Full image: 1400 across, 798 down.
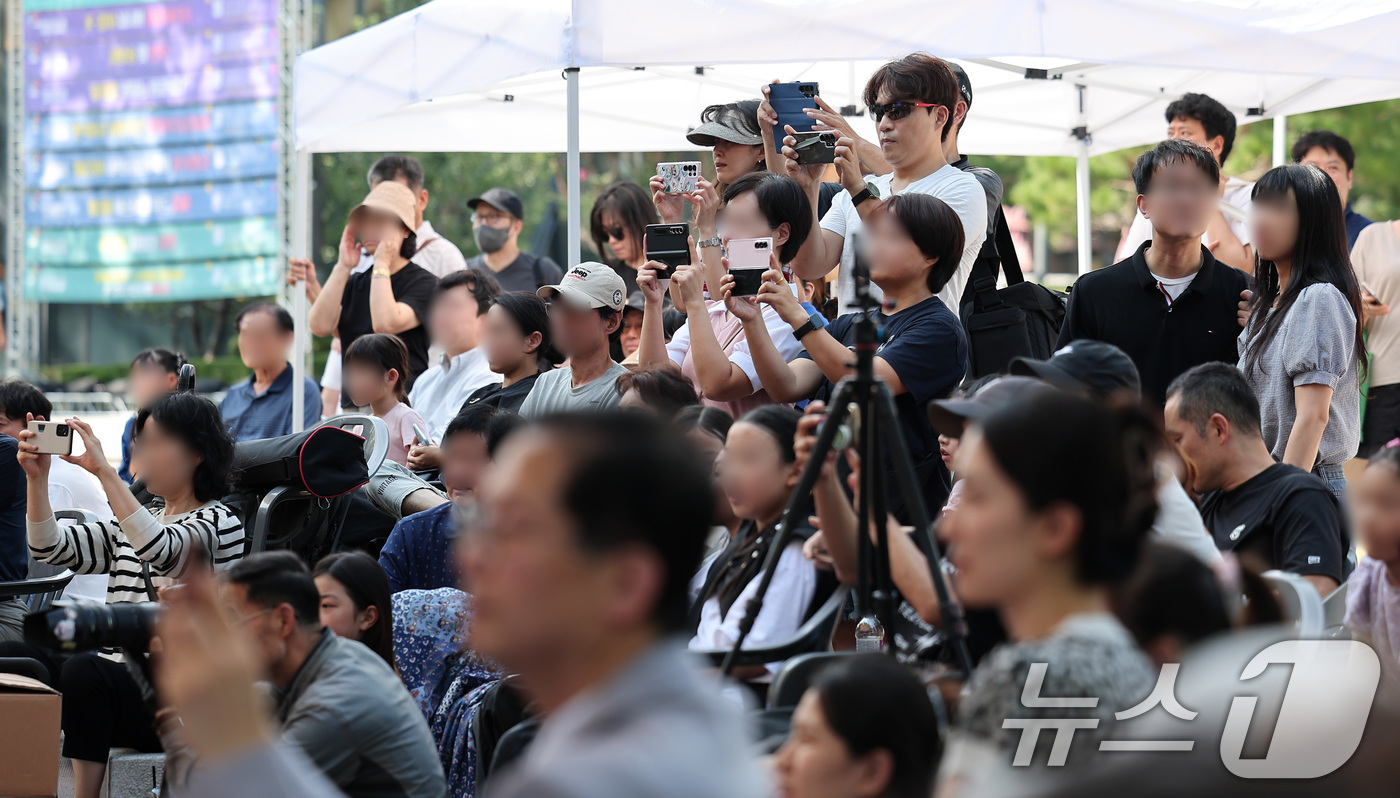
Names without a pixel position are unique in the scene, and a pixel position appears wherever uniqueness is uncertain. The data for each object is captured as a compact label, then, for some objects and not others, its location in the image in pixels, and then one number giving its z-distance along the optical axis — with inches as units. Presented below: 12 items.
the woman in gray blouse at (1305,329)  330.0
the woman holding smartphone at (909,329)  315.9
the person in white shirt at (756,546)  262.8
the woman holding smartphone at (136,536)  342.0
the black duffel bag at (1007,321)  363.9
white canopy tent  396.5
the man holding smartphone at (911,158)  363.3
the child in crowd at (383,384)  476.4
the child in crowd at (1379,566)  220.7
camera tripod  225.0
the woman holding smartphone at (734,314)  349.1
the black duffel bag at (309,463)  389.4
